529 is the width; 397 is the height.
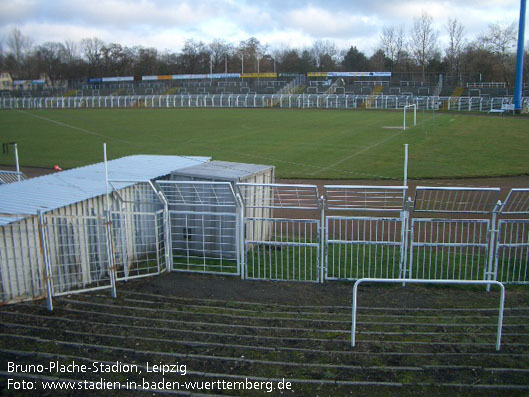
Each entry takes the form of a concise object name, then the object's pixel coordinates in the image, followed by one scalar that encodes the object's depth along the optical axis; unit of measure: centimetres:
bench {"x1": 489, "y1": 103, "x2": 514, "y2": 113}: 5297
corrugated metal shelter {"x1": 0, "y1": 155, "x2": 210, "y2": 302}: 844
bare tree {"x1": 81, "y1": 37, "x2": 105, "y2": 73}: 12106
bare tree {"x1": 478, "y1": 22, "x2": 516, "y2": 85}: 8256
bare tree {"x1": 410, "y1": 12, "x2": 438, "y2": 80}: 10031
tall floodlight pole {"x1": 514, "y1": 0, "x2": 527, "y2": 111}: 4775
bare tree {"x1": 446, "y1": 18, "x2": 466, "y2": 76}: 9625
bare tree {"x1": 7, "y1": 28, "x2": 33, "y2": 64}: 12569
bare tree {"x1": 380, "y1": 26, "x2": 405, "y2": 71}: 11412
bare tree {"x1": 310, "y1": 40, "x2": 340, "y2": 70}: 11956
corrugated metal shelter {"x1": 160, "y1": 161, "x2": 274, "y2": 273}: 1127
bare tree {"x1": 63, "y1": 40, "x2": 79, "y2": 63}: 13865
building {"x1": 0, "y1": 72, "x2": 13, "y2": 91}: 12535
